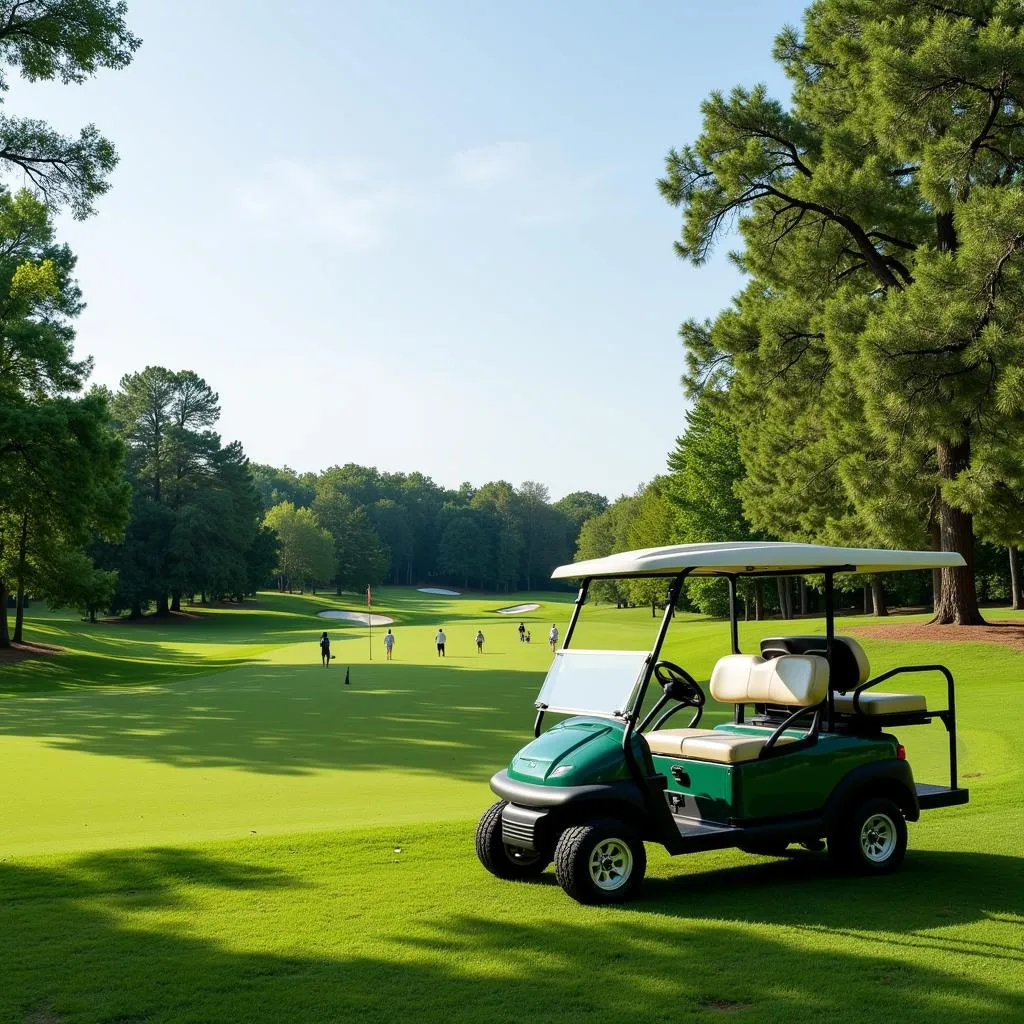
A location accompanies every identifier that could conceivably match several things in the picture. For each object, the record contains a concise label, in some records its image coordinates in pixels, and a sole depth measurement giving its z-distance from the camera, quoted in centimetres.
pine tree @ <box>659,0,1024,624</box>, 2470
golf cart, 711
